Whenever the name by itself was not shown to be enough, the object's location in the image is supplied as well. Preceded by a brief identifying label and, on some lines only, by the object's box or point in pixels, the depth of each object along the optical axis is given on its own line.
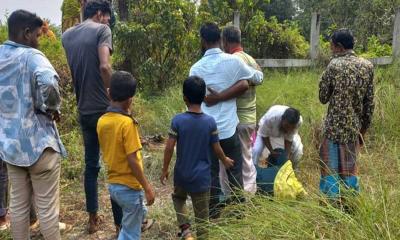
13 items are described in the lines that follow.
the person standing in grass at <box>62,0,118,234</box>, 3.67
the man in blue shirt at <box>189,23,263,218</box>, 3.89
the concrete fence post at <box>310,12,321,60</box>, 8.61
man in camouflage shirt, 3.81
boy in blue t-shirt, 3.35
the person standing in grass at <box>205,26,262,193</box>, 4.22
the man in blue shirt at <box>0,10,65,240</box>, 3.06
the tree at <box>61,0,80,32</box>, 7.89
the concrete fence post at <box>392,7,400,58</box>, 8.73
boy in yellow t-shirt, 3.06
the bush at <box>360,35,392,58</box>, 9.48
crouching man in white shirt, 4.29
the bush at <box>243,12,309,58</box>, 8.99
